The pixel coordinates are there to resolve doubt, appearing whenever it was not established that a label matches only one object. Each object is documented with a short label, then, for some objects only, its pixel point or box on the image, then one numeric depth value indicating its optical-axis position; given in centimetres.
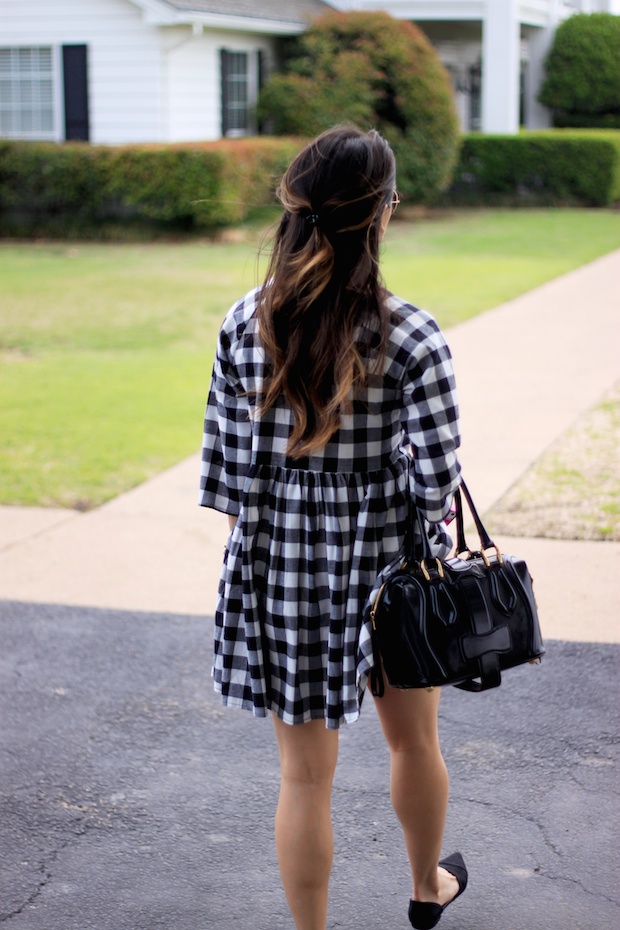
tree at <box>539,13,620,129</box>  2825
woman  228
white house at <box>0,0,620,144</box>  1944
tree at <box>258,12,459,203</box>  2084
